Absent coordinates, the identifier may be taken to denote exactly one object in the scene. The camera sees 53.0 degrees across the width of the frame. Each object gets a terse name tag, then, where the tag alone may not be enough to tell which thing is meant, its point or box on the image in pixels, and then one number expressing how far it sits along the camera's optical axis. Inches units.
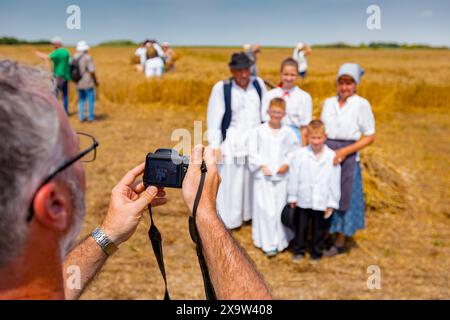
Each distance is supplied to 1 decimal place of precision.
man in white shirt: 173.0
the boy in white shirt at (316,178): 151.9
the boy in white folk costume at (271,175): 162.4
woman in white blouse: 155.5
